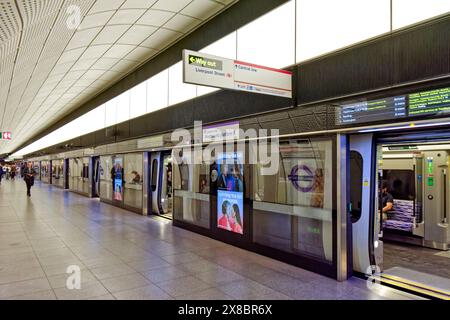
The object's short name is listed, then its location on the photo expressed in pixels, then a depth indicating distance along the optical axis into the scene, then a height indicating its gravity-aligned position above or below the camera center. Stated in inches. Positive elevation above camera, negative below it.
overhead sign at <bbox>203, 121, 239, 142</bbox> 248.1 +23.3
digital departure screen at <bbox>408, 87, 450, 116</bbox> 131.8 +24.1
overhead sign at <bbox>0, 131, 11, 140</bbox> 817.8 +67.6
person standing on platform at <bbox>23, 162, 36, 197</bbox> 672.7 -34.8
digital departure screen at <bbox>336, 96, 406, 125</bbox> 147.5 +24.0
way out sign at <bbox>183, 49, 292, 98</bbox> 163.8 +46.3
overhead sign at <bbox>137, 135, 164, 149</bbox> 357.1 +22.1
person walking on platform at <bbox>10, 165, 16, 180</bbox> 1405.0 -44.7
